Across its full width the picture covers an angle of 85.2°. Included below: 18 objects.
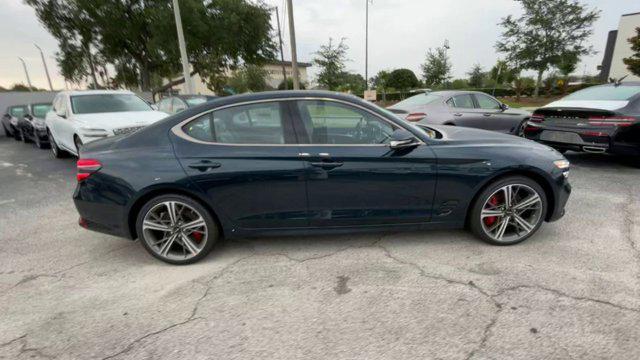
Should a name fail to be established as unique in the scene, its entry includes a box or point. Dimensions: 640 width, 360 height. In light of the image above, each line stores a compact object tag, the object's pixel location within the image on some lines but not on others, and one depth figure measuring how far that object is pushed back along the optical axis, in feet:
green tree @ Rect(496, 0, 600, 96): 86.33
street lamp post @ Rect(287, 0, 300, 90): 43.98
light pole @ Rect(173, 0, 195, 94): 46.77
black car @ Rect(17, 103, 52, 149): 33.29
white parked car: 20.97
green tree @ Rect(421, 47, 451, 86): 92.68
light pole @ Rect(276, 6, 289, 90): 85.35
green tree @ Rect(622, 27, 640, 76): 73.56
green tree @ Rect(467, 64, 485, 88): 117.60
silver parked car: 23.30
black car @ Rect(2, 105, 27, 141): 44.62
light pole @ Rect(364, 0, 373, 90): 93.20
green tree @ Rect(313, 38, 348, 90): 75.20
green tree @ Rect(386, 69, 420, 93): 100.32
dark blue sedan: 9.71
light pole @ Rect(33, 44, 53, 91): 146.96
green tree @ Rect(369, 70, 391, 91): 105.60
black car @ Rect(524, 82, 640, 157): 17.43
